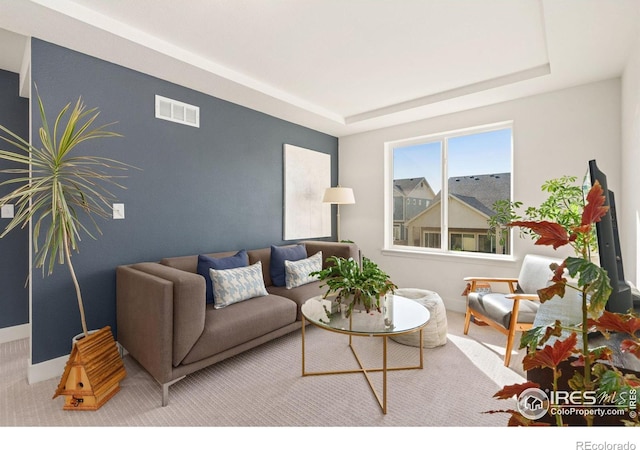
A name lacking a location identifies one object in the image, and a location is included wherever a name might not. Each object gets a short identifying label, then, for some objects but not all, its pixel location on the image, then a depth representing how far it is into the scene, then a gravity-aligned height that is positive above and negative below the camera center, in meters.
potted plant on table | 2.23 -0.45
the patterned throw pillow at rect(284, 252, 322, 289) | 3.30 -0.52
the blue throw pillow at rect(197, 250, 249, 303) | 2.77 -0.39
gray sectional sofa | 2.01 -0.70
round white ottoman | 2.79 -0.98
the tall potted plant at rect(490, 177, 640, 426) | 0.70 -0.30
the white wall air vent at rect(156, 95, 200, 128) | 2.91 +1.13
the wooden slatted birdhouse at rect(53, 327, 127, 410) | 1.92 -1.01
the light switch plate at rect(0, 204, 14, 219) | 2.82 +0.11
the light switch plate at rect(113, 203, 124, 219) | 2.60 +0.12
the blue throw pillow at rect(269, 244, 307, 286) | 3.41 -0.41
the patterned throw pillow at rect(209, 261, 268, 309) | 2.62 -0.55
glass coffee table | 1.94 -0.67
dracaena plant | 1.97 +0.28
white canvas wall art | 4.16 +0.47
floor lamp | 4.20 +0.41
